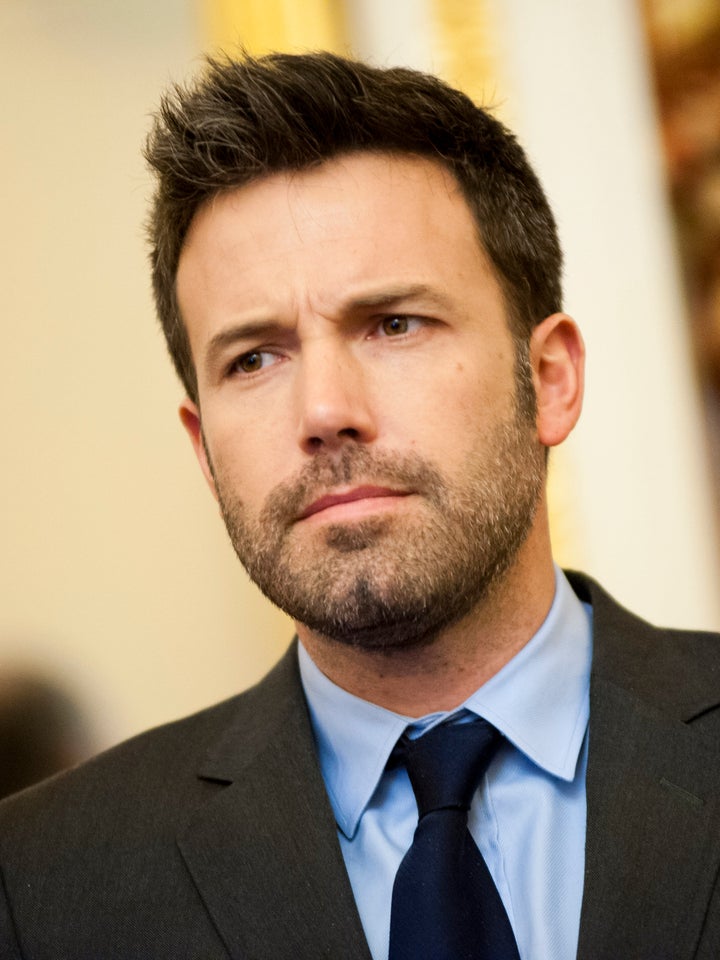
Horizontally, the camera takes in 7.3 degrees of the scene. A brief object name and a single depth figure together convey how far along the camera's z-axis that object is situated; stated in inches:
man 85.0
